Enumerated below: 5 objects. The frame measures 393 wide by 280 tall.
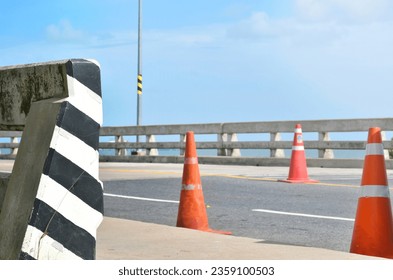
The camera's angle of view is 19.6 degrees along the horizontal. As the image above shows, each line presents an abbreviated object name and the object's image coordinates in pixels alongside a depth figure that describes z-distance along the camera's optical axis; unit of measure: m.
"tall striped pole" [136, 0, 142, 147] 49.26
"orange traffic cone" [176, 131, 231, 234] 10.57
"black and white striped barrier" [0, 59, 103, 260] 5.80
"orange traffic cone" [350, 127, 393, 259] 7.97
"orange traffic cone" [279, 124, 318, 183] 18.78
